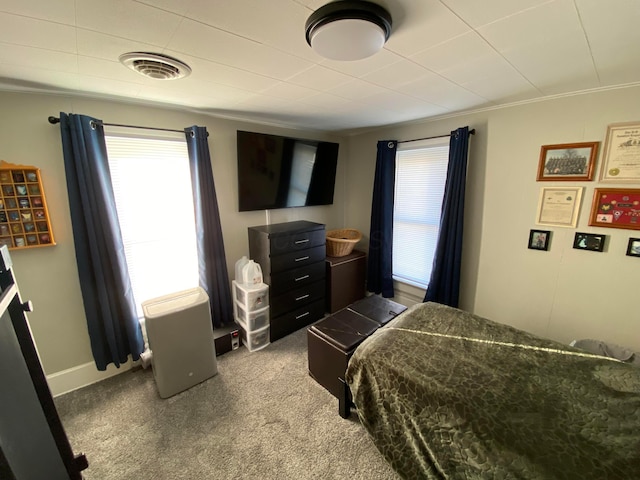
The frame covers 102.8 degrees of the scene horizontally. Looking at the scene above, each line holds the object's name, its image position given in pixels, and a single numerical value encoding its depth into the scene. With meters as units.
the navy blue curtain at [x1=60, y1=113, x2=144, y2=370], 1.79
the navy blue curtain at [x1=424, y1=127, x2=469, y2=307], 2.42
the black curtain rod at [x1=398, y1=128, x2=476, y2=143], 2.38
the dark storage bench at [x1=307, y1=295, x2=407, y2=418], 1.82
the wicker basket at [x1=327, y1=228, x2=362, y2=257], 3.17
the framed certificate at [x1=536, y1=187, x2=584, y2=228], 1.91
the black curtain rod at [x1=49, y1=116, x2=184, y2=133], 1.73
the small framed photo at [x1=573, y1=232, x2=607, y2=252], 1.84
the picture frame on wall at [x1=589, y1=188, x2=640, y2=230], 1.70
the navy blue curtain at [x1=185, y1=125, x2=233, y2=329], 2.30
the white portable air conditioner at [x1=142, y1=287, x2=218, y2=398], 1.88
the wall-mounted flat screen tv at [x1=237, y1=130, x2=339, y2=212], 2.60
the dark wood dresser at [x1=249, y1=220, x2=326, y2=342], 2.58
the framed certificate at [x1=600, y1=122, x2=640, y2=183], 1.66
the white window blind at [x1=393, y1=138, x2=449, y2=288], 2.75
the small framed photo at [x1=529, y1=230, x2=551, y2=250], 2.06
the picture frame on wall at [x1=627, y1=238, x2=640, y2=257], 1.71
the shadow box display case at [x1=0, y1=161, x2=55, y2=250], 1.65
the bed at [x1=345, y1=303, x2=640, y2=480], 0.99
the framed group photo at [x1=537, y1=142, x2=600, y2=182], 1.82
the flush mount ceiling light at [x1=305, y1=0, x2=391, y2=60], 0.89
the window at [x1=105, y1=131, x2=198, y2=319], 2.09
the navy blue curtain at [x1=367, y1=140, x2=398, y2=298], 3.04
